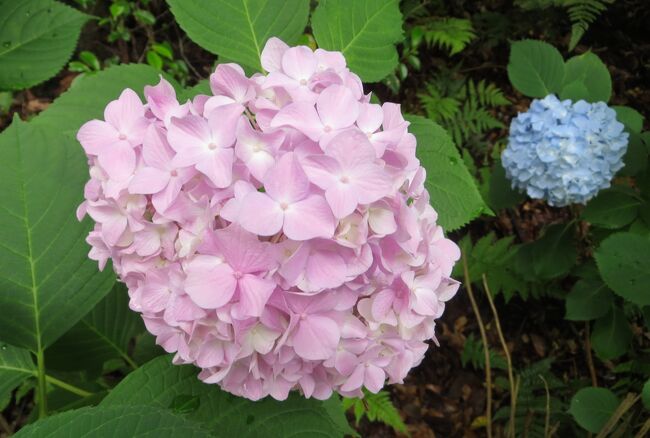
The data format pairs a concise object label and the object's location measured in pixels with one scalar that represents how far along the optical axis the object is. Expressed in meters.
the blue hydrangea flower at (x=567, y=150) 1.05
